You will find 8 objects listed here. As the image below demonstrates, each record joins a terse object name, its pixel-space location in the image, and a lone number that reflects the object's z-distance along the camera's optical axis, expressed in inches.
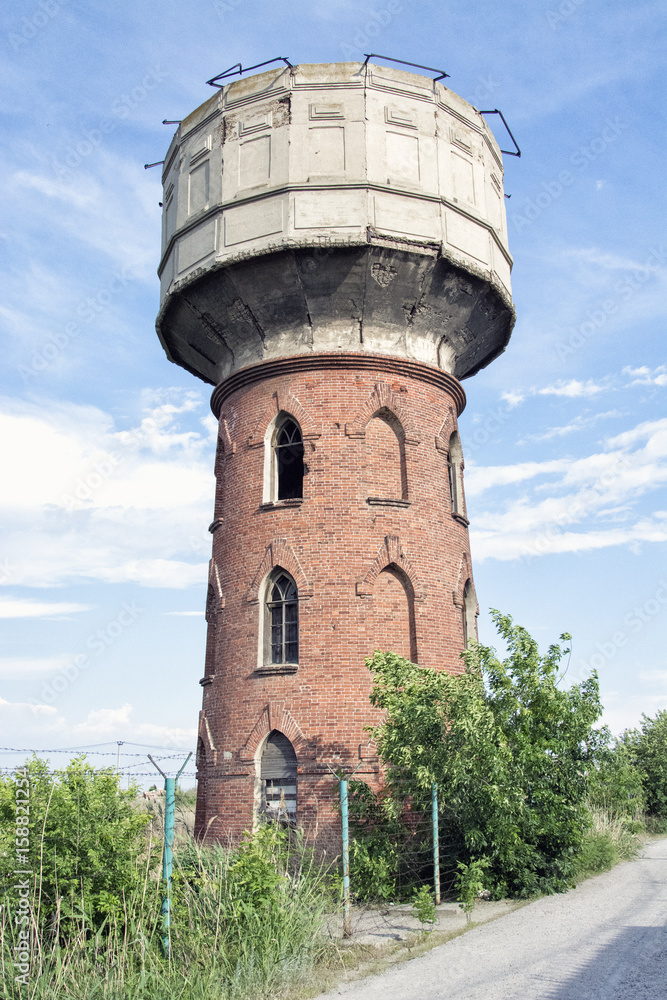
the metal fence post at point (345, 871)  331.0
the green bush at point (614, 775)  441.4
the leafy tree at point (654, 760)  1004.6
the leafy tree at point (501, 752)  403.9
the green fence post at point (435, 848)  402.3
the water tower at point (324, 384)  511.8
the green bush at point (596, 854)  516.7
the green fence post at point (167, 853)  259.6
